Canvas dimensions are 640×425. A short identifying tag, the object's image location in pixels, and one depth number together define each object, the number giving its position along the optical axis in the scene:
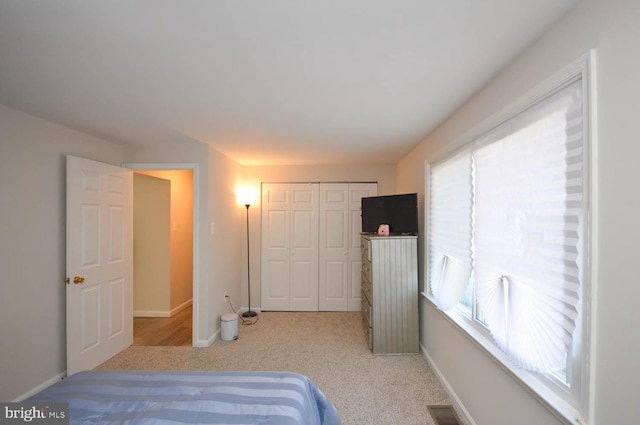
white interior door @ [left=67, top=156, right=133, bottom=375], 2.54
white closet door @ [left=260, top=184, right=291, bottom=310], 4.48
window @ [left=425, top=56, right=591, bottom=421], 1.12
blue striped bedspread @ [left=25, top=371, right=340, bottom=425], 1.22
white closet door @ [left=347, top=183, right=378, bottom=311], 4.41
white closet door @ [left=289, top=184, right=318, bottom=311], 4.46
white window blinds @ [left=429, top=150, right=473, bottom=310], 2.13
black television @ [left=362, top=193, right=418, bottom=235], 3.08
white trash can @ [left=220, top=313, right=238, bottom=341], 3.36
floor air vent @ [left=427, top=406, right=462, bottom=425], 2.01
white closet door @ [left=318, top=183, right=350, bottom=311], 4.43
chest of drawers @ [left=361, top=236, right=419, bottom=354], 3.04
